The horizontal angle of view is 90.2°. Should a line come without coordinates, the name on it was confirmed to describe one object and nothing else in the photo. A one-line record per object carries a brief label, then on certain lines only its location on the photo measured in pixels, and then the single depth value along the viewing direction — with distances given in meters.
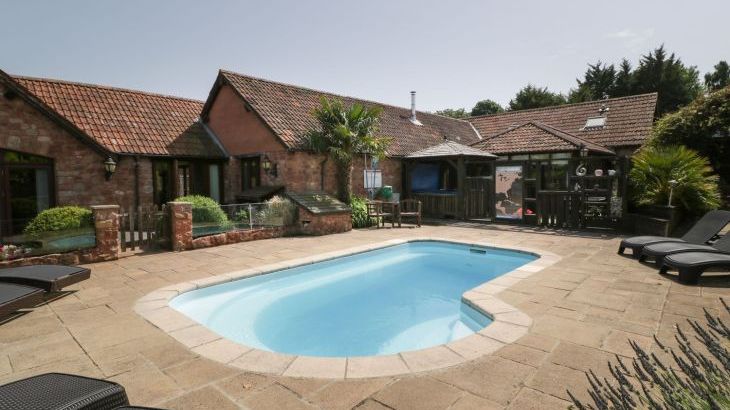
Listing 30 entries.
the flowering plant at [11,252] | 7.02
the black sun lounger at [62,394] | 2.17
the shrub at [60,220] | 7.58
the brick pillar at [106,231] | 8.00
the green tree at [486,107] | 49.91
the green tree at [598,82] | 35.69
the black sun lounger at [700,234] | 7.30
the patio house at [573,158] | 12.26
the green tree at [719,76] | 37.75
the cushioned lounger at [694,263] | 5.80
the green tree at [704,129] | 12.96
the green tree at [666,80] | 30.88
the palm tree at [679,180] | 10.55
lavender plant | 1.49
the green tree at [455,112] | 59.13
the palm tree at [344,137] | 13.26
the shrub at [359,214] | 13.52
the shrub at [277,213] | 11.04
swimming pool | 5.16
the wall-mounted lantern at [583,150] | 12.41
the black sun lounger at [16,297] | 4.38
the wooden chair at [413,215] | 13.47
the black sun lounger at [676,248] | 6.49
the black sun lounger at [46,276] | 5.32
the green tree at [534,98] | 36.81
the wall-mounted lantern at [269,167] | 13.79
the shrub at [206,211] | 9.54
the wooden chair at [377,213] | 13.42
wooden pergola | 14.49
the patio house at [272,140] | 13.53
